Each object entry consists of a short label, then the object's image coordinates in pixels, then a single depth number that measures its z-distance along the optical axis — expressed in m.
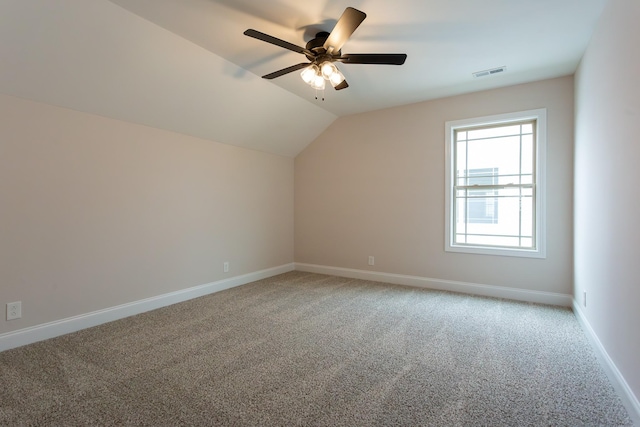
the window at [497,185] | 3.86
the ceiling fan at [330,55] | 2.14
